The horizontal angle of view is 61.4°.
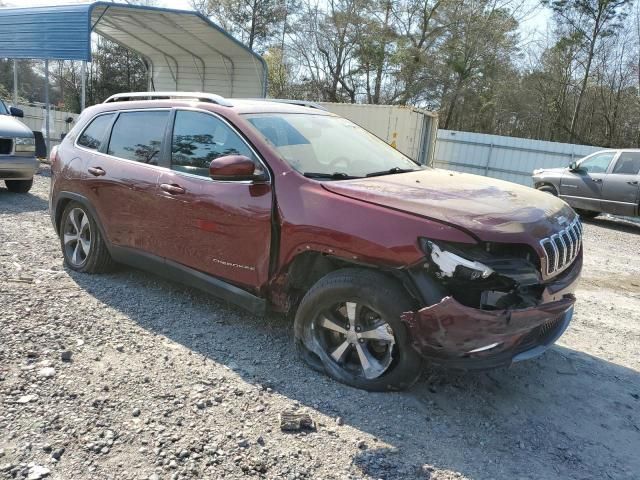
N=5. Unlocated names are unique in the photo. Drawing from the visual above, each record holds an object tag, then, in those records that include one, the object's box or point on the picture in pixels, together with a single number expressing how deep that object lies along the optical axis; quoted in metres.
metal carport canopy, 12.98
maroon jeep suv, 2.89
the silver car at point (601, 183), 11.05
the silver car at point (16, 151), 8.46
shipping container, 15.64
